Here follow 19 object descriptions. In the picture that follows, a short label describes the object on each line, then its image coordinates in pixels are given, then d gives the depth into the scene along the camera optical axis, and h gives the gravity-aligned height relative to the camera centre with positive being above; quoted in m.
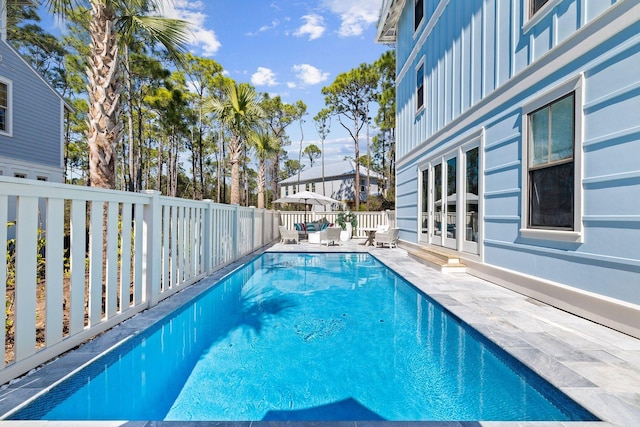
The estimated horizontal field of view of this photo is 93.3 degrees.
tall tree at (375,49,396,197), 19.28 +8.10
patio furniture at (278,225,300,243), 12.00 -0.83
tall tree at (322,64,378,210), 21.78 +9.10
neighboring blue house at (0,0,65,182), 9.66 +3.15
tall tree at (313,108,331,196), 28.19 +8.80
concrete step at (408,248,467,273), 6.05 -1.00
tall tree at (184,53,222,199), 20.86 +9.61
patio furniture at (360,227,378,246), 11.94 -0.96
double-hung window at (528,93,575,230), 3.68 +0.66
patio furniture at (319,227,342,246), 11.40 -0.79
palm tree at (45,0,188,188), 3.86 +1.93
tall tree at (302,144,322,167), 40.03 +8.40
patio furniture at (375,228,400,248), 10.44 -0.79
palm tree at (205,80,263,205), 10.18 +3.43
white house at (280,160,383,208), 30.06 +3.38
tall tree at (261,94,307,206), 27.99 +9.77
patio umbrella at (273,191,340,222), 12.94 +0.63
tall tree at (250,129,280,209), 11.45 +2.93
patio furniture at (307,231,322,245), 12.52 -0.99
